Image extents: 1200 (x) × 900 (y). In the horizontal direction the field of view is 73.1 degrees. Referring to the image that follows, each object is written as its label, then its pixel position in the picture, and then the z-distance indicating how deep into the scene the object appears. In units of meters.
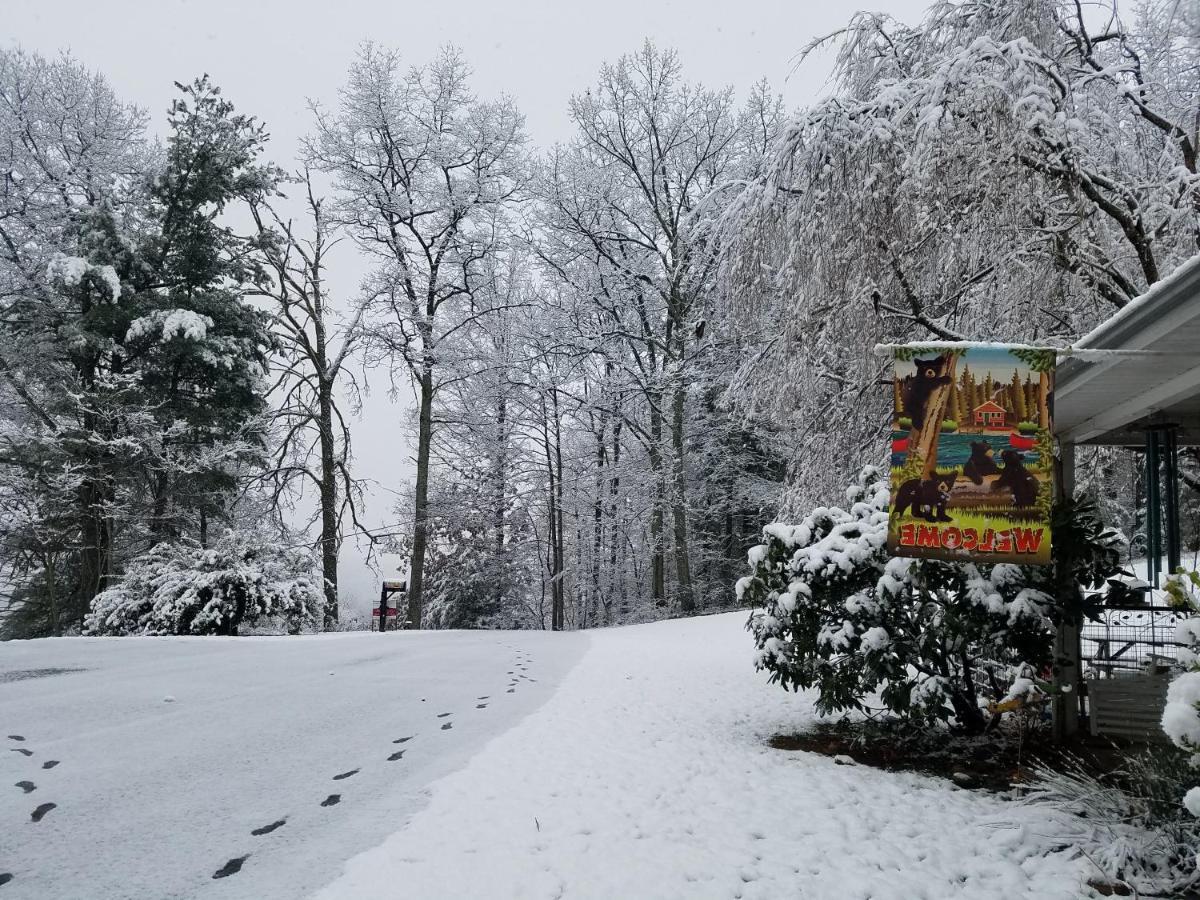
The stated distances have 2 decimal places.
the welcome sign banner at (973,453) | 4.16
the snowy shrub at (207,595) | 11.81
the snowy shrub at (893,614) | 4.73
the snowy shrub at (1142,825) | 3.15
